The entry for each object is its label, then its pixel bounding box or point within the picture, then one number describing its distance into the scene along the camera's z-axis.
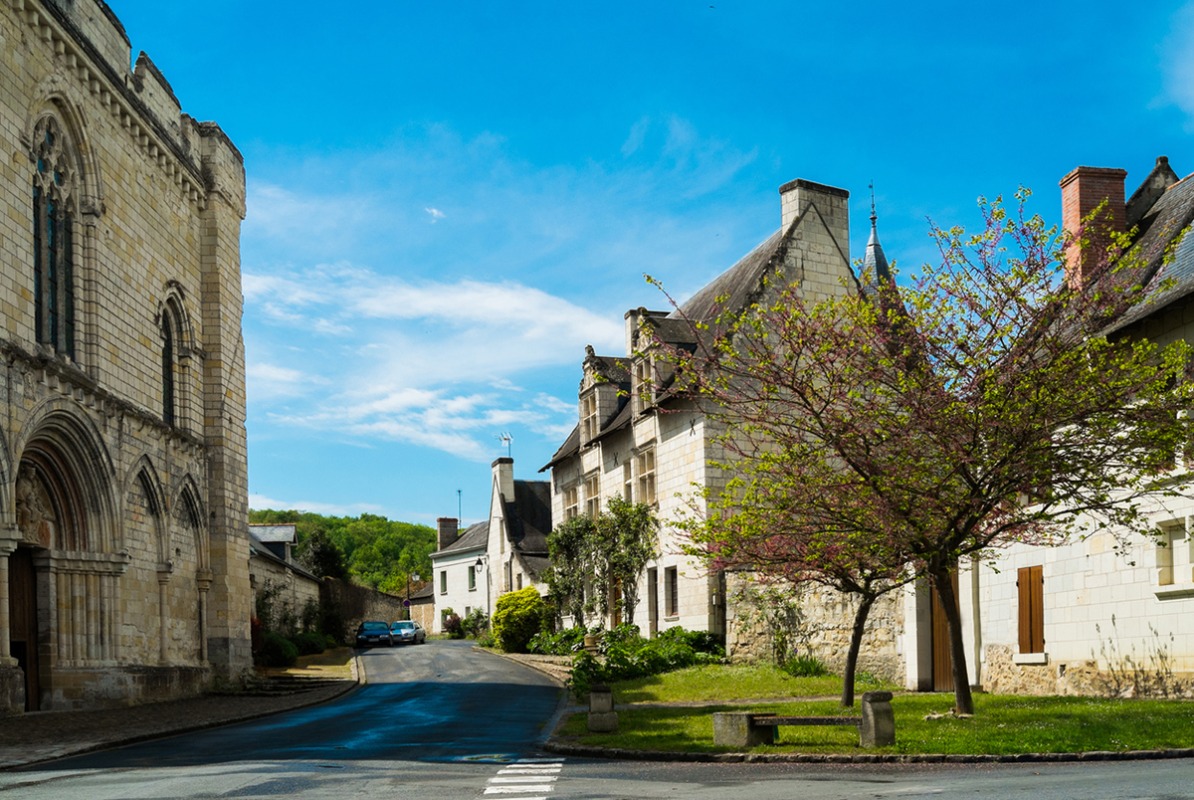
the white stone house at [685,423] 31.41
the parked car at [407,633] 55.31
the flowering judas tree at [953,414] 14.75
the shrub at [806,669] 25.16
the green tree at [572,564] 38.66
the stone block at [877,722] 13.31
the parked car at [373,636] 52.69
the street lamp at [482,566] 63.69
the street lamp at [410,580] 84.54
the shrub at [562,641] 26.14
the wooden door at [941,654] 21.89
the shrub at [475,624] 61.38
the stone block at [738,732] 13.90
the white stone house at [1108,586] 17.20
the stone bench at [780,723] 13.34
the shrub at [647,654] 28.02
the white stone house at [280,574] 42.25
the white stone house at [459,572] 67.19
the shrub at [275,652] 37.44
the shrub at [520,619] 42.09
